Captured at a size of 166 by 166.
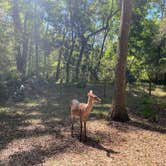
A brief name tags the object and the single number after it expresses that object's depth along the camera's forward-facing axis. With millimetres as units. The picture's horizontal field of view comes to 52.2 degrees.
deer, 3729
